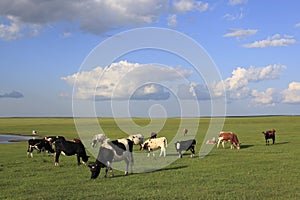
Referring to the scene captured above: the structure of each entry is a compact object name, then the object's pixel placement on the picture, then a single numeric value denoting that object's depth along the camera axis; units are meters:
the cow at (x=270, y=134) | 34.38
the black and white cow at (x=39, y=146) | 26.82
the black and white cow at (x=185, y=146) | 24.31
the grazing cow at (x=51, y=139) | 28.75
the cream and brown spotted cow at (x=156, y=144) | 25.60
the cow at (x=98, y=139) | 34.34
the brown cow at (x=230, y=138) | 30.97
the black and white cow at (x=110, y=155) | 16.84
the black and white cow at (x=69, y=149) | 21.09
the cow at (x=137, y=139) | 31.05
